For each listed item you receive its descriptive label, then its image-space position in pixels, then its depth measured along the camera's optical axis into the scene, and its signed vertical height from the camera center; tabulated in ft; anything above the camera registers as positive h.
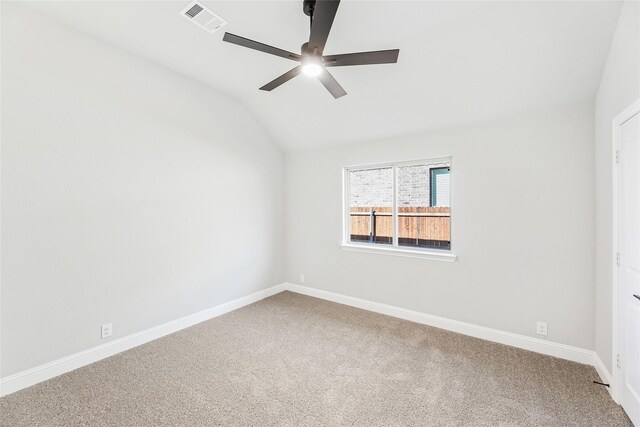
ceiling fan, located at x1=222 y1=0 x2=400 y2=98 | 5.68 +3.59
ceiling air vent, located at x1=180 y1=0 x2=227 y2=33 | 6.98 +5.20
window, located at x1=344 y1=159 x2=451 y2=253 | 11.14 +0.31
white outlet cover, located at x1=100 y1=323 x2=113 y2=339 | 8.50 -3.61
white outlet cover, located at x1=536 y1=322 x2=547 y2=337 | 8.68 -3.66
